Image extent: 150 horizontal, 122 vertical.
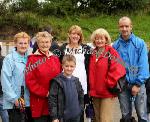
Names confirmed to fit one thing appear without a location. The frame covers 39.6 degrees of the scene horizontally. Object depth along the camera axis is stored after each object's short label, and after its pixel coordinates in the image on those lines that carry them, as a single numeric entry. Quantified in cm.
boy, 260
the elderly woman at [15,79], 262
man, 284
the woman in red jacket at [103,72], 279
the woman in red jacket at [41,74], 264
